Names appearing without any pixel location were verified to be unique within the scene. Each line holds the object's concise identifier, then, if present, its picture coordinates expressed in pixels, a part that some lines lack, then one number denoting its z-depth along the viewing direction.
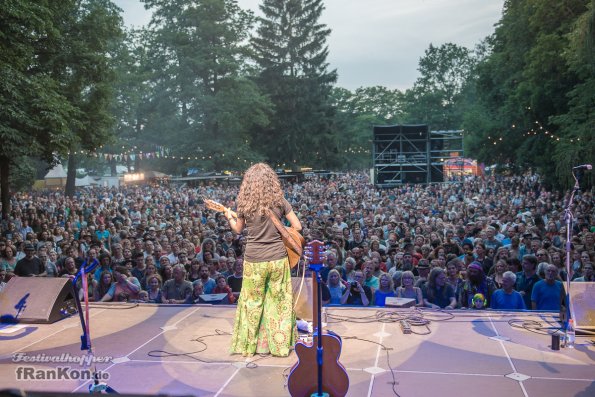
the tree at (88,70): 18.25
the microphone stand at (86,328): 3.81
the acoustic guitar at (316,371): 3.81
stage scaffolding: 31.50
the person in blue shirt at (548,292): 6.52
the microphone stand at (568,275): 5.07
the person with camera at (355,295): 7.19
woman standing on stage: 4.79
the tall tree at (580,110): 15.35
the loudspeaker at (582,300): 5.34
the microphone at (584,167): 4.86
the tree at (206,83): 45.03
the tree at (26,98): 13.05
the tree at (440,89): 71.38
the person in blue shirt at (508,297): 6.50
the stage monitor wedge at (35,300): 6.00
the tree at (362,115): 68.31
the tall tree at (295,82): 49.94
